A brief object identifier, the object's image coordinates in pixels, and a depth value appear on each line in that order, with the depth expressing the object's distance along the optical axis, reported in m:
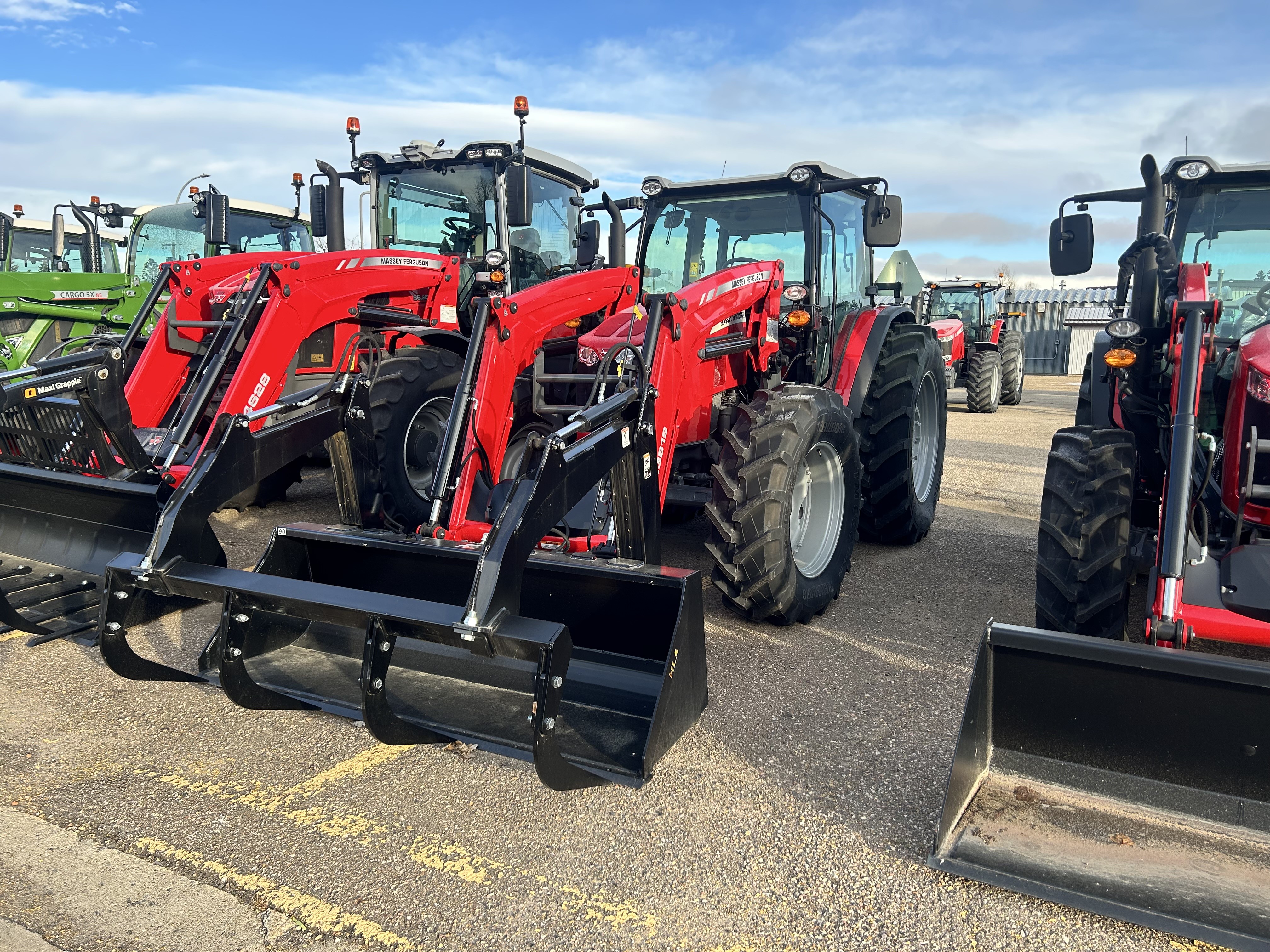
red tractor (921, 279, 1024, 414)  16.59
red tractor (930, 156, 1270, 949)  2.39
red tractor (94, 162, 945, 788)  2.87
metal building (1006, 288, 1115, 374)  29.84
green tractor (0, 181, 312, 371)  9.56
